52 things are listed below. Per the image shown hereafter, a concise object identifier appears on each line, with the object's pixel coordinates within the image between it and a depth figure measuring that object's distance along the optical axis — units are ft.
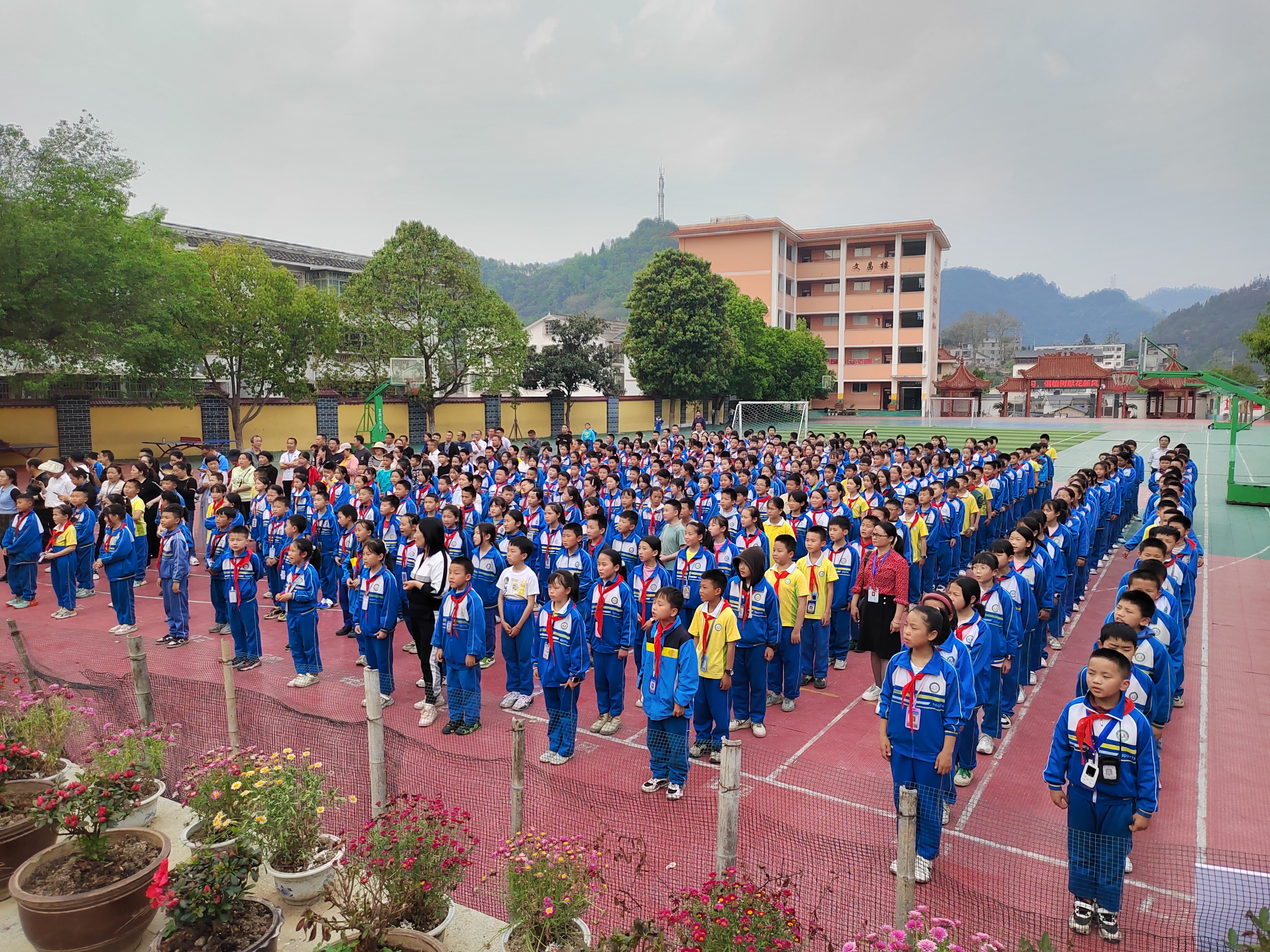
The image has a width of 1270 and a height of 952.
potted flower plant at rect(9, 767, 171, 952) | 12.03
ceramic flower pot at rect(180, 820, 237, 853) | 12.22
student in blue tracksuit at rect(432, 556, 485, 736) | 20.45
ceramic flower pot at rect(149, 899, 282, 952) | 11.28
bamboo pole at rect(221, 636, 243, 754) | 16.83
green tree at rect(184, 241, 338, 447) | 70.03
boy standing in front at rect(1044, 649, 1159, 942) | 12.43
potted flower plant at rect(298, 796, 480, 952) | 11.32
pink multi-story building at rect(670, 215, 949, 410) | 176.96
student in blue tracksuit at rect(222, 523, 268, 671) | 25.18
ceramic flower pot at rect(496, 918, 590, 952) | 11.17
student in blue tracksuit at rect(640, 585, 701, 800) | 17.25
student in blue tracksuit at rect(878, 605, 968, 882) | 14.16
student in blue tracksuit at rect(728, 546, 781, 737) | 20.56
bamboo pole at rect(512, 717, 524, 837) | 13.62
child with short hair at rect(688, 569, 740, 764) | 17.75
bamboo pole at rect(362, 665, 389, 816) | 14.87
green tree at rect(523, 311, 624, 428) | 104.78
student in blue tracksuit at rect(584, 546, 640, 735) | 20.61
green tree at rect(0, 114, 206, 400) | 49.34
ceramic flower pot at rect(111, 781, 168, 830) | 15.43
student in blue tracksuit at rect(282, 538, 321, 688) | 23.82
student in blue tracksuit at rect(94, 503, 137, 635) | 28.58
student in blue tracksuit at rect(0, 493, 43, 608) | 32.37
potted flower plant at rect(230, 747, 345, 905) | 13.21
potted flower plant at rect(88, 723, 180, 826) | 14.90
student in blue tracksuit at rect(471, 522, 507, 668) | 24.99
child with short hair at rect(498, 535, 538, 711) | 21.58
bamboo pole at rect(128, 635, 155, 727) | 17.19
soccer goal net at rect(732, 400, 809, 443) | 117.80
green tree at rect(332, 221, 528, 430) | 81.46
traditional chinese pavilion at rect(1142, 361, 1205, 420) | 153.58
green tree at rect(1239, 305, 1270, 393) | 43.86
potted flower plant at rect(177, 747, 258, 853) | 13.15
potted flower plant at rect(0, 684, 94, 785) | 16.51
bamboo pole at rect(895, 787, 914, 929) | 11.09
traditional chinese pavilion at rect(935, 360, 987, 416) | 164.45
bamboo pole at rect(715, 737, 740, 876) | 12.44
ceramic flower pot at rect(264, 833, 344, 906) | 13.47
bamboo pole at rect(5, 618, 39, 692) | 19.81
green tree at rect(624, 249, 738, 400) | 107.96
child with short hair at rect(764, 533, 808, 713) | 21.85
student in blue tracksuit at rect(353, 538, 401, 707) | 22.09
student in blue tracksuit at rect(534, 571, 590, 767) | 18.84
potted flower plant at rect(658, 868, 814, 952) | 9.76
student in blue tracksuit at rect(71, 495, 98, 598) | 32.32
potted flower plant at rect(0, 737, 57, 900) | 14.42
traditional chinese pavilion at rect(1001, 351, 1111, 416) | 156.76
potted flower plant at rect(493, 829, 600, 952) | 11.07
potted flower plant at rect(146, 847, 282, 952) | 11.10
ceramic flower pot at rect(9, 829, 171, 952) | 11.96
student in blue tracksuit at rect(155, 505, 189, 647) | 27.68
